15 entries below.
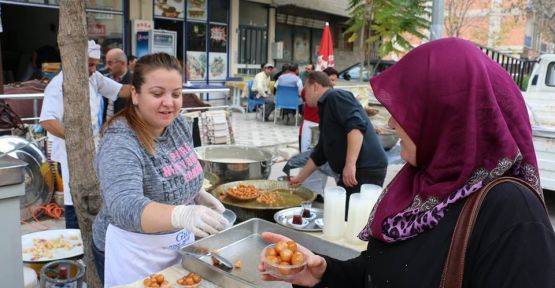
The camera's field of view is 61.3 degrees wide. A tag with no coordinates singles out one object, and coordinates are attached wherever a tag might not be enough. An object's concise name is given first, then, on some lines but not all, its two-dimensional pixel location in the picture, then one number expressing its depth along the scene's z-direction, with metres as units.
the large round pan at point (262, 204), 3.18
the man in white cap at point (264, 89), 12.99
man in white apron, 3.85
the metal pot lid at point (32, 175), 4.84
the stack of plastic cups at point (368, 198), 2.59
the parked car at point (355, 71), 16.41
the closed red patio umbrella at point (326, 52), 10.92
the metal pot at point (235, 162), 3.93
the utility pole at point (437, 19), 6.50
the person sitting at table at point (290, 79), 11.90
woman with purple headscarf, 1.07
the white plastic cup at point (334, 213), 2.67
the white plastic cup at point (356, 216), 2.59
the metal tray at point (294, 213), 2.86
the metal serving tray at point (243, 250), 1.94
